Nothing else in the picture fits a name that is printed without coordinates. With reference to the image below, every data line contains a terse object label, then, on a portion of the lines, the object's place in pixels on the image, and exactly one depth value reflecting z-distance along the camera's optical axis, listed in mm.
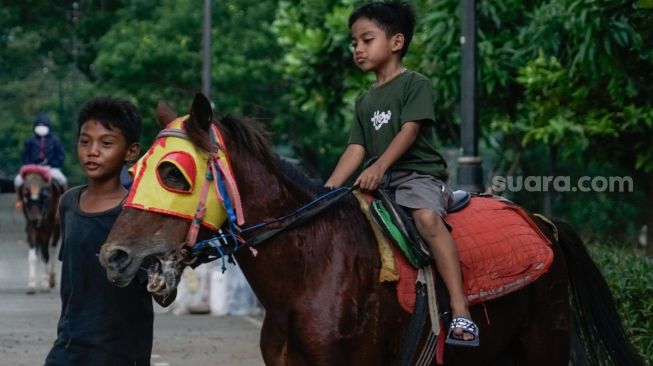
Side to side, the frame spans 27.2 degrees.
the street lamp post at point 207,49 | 23797
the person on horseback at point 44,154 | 19953
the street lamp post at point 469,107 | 11867
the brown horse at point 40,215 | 19625
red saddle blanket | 6578
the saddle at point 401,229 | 6156
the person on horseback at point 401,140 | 6250
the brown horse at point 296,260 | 5656
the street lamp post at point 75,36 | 44312
